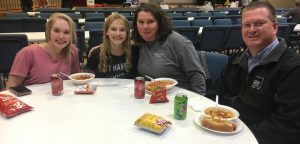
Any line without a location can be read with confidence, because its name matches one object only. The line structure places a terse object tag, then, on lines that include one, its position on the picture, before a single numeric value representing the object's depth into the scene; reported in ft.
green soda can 5.11
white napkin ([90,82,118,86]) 7.19
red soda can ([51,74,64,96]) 6.28
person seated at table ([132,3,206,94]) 7.93
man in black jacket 5.09
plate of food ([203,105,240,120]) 5.03
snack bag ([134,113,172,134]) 4.64
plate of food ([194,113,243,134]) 4.67
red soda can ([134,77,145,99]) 6.18
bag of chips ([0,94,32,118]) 5.27
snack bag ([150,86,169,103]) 5.98
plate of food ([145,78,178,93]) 6.59
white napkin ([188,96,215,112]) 5.71
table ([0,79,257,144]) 4.50
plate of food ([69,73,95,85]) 7.11
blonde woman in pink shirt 7.42
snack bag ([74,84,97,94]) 6.51
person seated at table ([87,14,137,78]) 8.25
